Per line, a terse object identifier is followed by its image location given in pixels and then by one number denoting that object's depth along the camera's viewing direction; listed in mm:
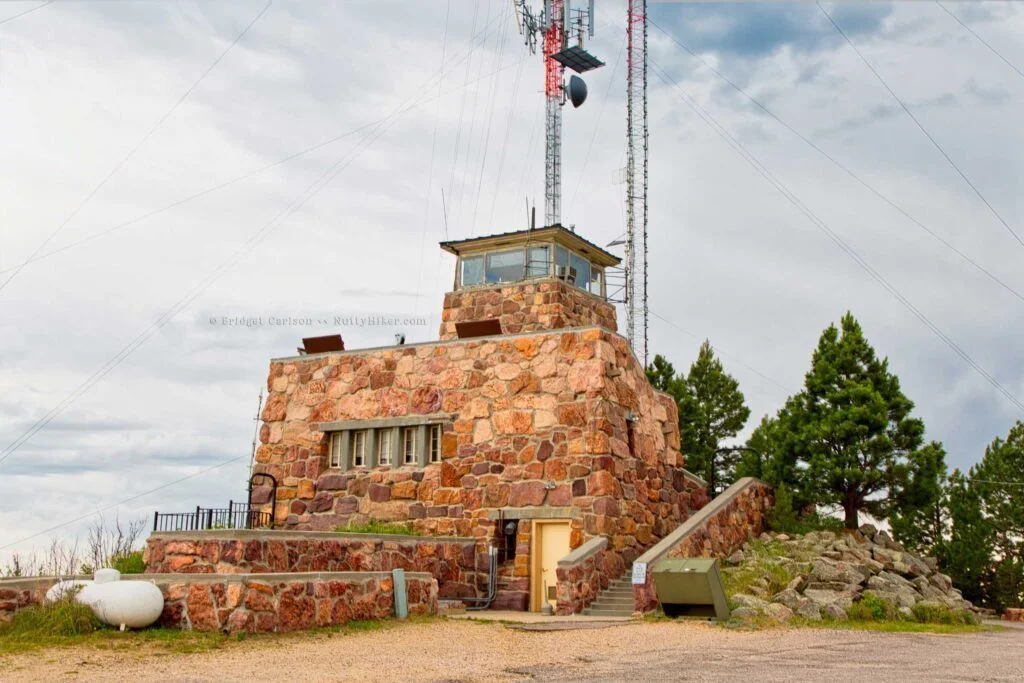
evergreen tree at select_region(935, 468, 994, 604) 29859
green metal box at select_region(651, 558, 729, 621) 15797
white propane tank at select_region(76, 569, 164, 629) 11867
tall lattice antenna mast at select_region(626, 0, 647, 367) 31797
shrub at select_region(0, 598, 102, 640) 11648
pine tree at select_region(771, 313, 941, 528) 24281
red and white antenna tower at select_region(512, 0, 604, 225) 30156
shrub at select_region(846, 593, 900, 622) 16641
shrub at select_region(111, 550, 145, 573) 15852
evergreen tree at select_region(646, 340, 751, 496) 30953
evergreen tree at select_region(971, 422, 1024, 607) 29531
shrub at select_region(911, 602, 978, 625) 17422
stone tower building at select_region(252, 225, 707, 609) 19984
